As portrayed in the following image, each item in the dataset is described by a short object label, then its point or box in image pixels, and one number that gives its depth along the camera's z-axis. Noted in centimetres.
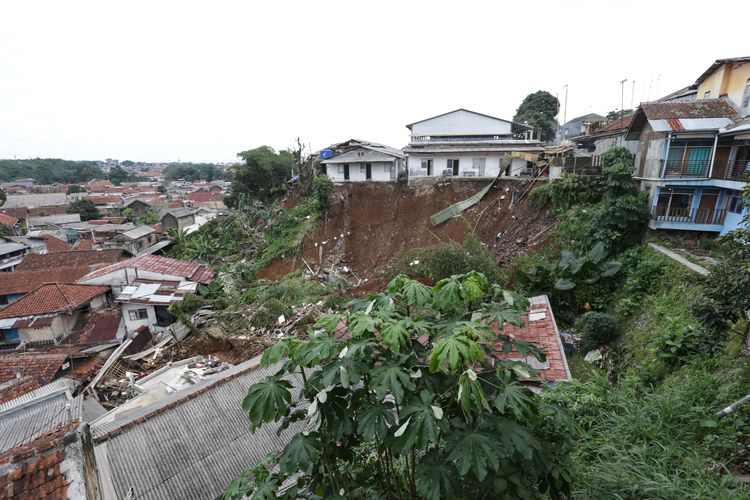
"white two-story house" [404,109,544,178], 2484
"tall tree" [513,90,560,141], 3797
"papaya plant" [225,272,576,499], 244
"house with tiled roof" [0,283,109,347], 1703
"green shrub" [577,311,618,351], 1043
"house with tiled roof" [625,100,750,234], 1234
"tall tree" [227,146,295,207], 3144
